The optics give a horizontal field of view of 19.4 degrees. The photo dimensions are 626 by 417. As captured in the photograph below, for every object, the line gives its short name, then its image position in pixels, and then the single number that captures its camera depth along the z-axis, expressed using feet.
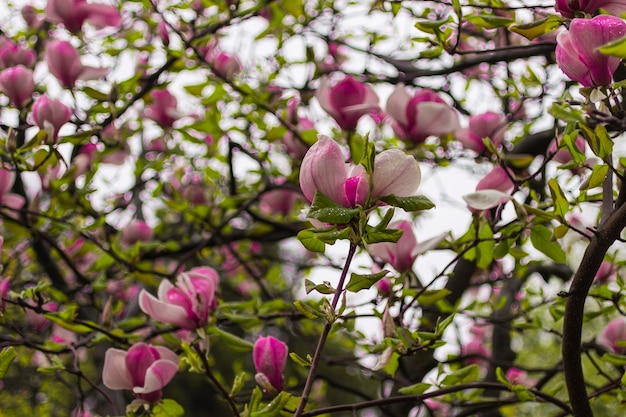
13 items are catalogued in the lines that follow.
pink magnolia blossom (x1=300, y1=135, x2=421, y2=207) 5.12
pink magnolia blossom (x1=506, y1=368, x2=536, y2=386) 7.40
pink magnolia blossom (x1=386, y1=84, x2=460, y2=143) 6.26
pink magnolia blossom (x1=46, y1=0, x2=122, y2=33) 6.81
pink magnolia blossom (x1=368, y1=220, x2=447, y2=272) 5.91
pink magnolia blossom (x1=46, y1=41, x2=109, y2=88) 6.64
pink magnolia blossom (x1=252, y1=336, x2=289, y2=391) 5.72
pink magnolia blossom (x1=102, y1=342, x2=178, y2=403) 5.88
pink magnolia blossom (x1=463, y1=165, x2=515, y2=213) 5.74
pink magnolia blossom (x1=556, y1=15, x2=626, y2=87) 5.14
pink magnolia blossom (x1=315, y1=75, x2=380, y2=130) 6.36
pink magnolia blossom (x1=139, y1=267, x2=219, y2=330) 5.82
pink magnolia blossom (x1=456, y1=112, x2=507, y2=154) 6.37
